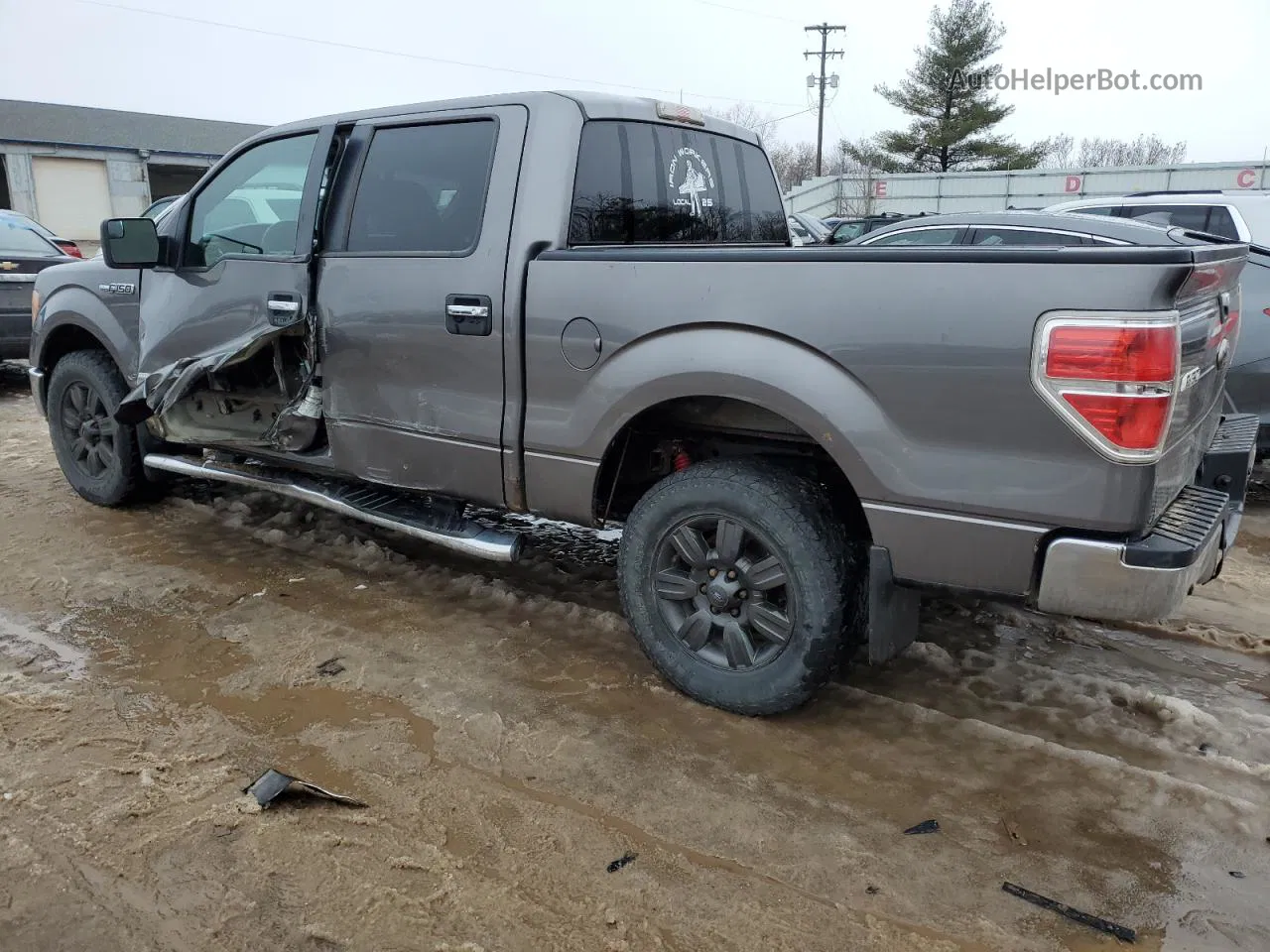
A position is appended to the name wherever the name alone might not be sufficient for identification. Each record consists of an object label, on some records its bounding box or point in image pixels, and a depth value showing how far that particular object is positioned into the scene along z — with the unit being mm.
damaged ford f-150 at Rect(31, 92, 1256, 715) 2467
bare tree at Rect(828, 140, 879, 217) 34031
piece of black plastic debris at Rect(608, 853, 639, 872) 2422
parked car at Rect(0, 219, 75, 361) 8844
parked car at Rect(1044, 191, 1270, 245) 8859
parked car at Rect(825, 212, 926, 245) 17828
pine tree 42594
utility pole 51847
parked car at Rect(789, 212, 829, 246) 17562
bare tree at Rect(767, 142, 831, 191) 65188
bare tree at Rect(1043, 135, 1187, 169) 60231
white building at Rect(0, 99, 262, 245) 30797
